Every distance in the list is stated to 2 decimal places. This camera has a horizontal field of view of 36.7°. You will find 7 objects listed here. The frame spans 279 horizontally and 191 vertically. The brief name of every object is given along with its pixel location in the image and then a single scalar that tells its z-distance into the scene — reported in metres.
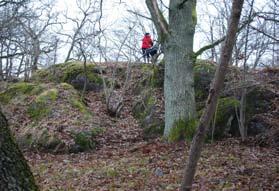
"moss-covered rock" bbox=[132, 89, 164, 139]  11.84
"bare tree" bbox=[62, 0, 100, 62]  25.63
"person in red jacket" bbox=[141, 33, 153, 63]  17.11
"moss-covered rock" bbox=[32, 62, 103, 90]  16.83
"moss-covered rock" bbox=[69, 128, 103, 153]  11.02
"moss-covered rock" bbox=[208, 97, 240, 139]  10.81
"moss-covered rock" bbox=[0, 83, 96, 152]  11.33
